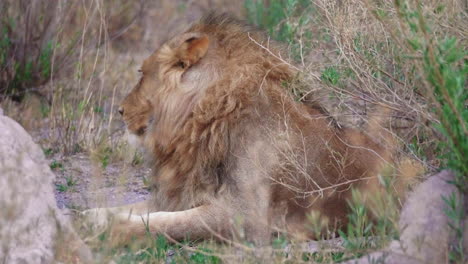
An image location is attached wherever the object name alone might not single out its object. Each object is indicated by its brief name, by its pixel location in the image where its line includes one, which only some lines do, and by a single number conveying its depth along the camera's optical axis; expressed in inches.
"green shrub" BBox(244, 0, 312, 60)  498.8
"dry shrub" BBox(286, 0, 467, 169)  354.0
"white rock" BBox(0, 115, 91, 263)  283.0
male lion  365.1
